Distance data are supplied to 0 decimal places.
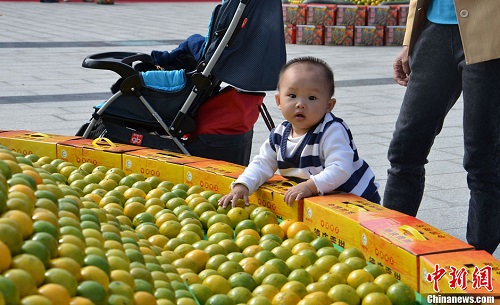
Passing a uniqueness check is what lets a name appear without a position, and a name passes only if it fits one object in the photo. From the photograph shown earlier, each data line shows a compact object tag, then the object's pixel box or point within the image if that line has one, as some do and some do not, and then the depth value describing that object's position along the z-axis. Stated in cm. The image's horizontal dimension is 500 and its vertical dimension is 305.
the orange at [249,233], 360
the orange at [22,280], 203
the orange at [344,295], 291
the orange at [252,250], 338
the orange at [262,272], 310
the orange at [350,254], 329
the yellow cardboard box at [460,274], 270
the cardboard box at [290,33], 1461
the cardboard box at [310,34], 1445
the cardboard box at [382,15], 1435
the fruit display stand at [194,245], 226
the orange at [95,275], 226
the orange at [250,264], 320
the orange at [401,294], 291
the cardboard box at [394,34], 1464
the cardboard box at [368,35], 1451
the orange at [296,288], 294
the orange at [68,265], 222
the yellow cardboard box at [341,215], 342
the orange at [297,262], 324
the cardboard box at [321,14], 1425
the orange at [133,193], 407
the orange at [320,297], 282
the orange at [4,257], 207
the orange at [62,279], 215
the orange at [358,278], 304
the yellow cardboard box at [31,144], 473
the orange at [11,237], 214
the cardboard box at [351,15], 1426
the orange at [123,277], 238
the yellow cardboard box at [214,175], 414
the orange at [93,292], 219
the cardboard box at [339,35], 1442
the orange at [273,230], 366
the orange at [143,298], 235
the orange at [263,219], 377
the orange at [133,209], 384
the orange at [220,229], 365
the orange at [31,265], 211
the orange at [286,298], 287
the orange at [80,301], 212
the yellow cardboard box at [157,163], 444
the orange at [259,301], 280
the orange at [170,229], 360
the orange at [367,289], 294
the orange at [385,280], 301
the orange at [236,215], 381
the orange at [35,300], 200
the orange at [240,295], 288
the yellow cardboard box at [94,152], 461
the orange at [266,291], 293
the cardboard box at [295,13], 1430
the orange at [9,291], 196
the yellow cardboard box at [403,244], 303
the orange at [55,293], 207
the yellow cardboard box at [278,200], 380
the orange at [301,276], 311
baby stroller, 507
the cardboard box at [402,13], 1451
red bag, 514
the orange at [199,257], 323
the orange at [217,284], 296
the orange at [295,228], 366
